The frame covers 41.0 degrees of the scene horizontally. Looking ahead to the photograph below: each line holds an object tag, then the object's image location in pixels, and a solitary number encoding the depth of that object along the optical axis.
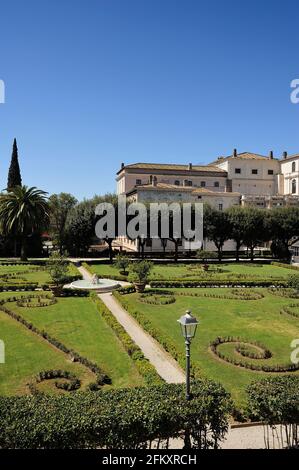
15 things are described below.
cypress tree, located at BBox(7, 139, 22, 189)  69.21
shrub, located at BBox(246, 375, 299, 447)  10.43
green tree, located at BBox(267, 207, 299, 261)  60.94
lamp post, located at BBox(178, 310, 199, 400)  10.64
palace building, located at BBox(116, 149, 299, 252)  74.62
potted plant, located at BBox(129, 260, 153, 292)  33.78
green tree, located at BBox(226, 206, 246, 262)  59.50
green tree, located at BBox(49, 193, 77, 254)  82.56
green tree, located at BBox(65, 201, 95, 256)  59.12
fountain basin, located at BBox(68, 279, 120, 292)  34.17
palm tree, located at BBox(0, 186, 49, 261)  53.97
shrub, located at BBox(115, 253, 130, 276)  40.88
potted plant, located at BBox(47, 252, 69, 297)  31.48
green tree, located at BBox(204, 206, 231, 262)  58.50
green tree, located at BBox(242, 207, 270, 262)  59.44
